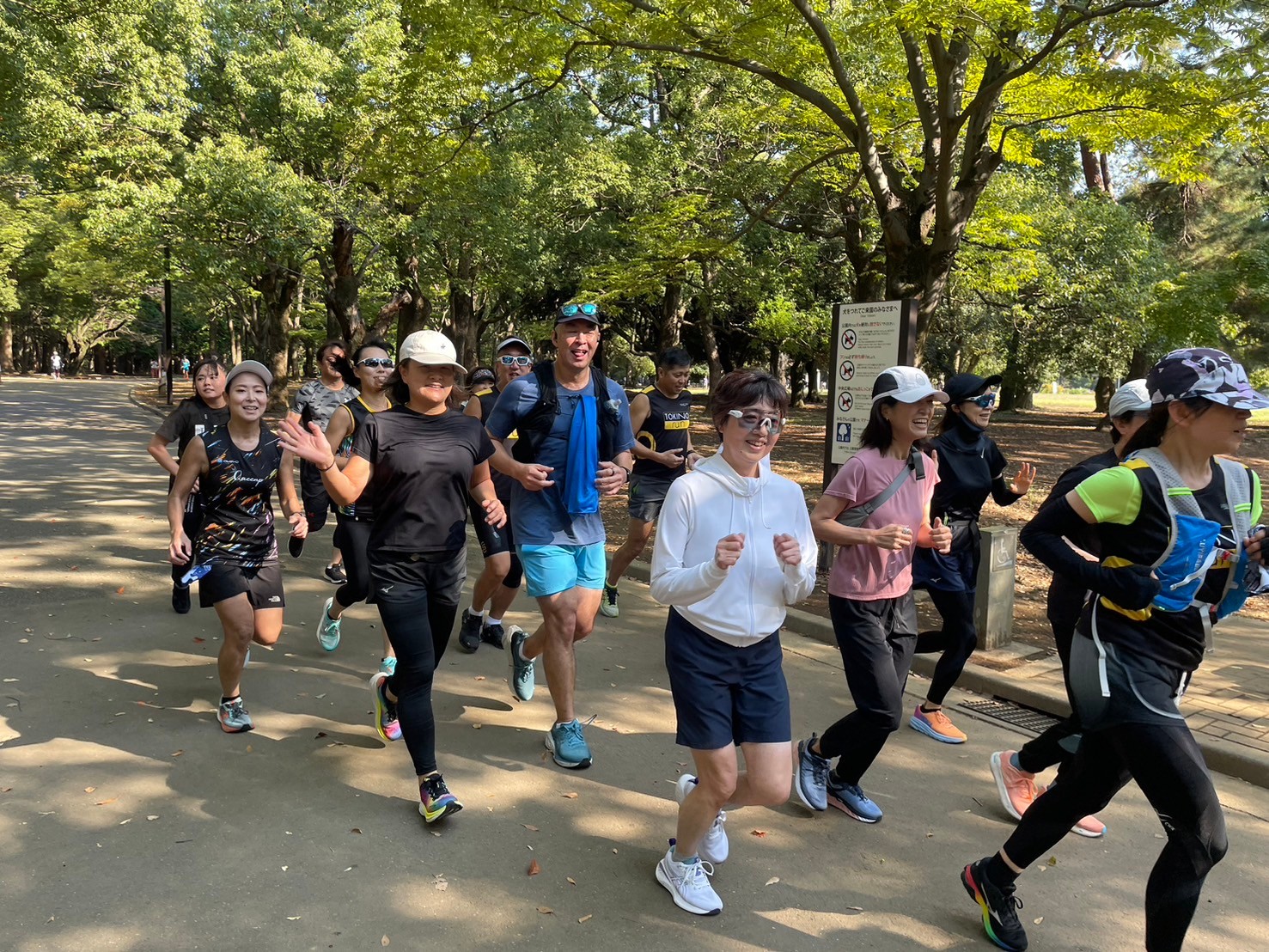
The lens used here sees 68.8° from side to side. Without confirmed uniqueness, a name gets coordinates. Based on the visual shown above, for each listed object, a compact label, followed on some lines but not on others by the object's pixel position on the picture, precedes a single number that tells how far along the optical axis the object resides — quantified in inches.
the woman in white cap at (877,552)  146.6
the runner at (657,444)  275.4
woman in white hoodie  118.6
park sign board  293.1
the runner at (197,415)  229.6
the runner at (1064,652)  149.0
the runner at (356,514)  207.8
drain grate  200.8
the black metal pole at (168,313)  953.4
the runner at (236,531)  178.2
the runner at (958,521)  183.0
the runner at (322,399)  266.2
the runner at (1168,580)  102.0
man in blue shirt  169.5
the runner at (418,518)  146.5
